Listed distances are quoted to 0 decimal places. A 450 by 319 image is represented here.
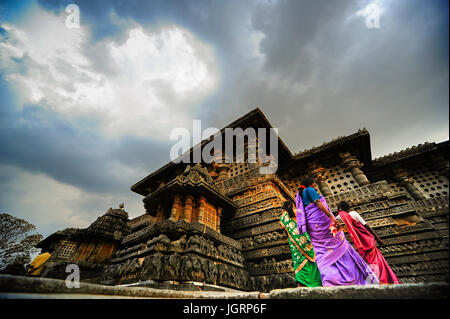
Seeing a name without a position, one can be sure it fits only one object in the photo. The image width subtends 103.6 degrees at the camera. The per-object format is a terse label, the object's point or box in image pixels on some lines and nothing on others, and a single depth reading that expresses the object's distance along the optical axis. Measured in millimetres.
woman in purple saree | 2697
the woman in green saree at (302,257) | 3283
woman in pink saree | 3221
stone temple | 4133
